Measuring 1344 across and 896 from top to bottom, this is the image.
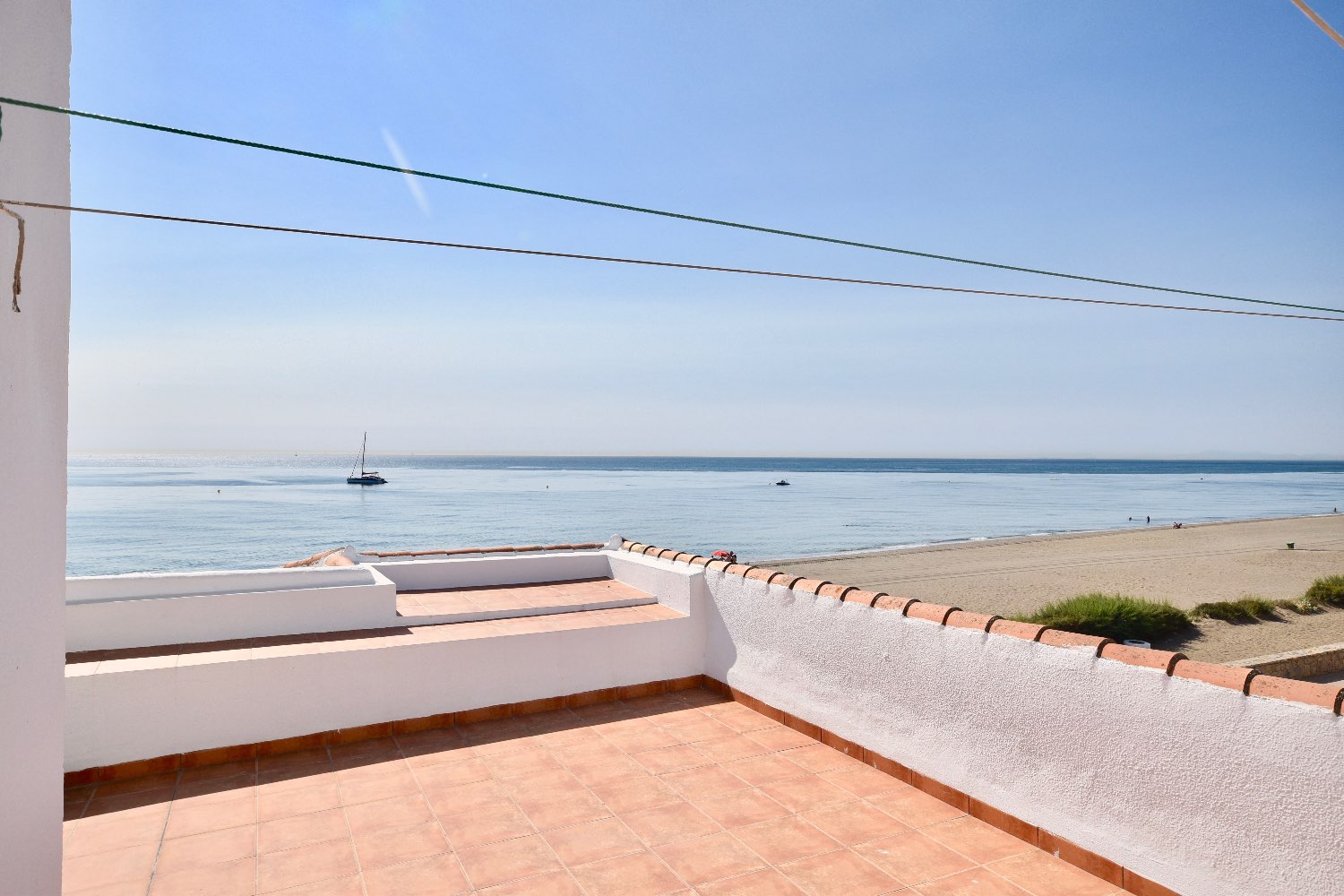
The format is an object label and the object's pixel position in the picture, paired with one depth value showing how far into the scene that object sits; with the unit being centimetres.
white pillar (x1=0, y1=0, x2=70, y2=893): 241
